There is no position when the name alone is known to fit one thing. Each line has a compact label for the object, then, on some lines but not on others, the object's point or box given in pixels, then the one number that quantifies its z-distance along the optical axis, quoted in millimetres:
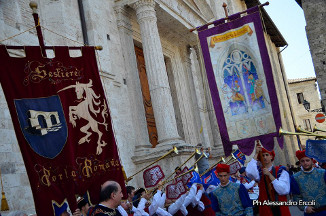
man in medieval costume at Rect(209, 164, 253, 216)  6770
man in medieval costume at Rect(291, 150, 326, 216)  6344
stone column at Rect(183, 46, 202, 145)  19709
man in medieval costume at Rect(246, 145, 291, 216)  6598
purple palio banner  9328
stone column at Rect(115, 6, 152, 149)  14770
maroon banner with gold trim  6801
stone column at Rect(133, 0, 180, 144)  14164
